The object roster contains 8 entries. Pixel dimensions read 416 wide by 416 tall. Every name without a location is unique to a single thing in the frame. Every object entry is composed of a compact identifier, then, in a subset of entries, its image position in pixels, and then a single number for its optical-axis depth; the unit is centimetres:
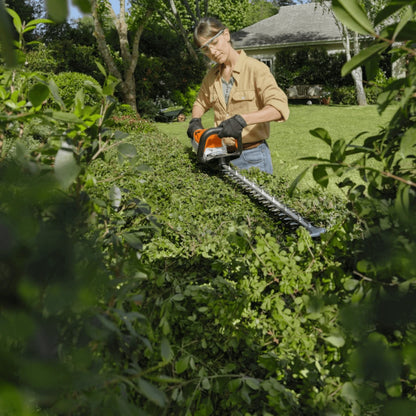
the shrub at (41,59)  1521
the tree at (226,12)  4189
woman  404
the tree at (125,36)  1424
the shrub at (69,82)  1292
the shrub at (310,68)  2528
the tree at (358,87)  2017
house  2736
